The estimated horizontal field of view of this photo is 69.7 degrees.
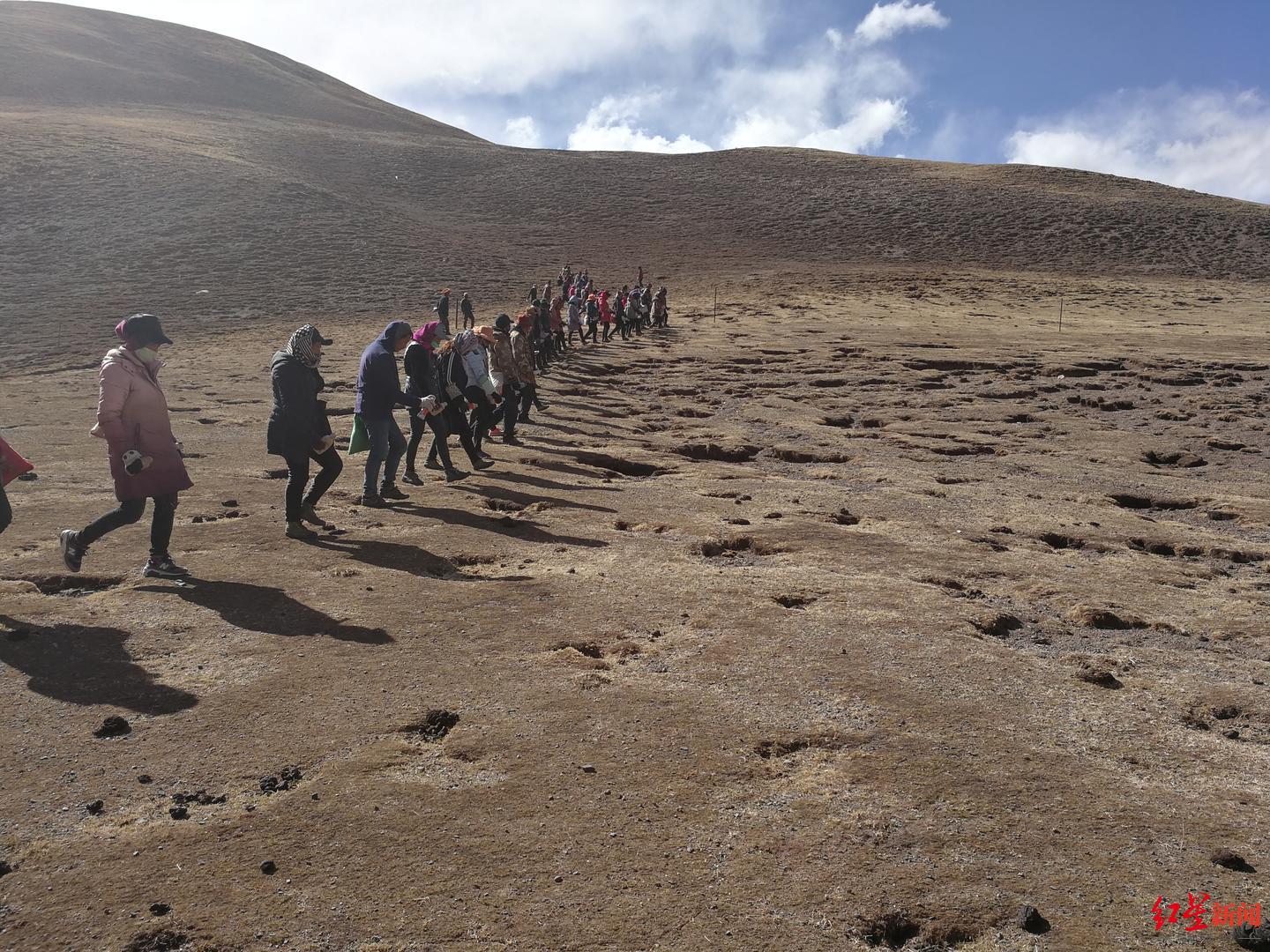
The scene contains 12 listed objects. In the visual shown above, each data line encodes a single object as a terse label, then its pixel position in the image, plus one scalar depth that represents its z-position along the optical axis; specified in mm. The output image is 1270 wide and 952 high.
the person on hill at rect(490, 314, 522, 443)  12891
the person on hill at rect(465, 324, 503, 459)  11547
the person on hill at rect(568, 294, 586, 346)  25619
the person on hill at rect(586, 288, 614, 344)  27469
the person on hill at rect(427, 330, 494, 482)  10875
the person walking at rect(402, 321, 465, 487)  10367
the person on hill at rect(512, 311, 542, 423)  14055
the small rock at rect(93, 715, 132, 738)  4613
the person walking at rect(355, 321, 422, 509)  9078
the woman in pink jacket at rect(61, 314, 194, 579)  6508
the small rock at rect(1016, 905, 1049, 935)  3371
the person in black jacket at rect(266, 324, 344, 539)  7688
